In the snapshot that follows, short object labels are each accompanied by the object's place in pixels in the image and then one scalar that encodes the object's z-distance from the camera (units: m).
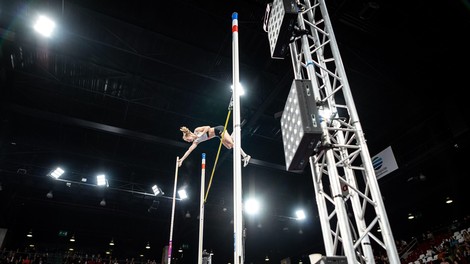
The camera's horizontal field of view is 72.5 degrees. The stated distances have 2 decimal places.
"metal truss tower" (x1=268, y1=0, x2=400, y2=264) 3.34
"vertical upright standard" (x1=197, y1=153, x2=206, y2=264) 5.22
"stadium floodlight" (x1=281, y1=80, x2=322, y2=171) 3.29
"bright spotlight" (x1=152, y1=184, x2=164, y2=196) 14.75
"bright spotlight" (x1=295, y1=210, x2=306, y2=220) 15.84
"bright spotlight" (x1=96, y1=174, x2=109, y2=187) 14.09
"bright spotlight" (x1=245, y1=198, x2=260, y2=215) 12.16
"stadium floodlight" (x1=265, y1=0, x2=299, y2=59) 4.18
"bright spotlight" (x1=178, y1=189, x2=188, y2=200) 13.93
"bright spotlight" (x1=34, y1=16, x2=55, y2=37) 8.14
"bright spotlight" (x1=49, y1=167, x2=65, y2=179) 13.19
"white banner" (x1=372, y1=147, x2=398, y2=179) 10.93
